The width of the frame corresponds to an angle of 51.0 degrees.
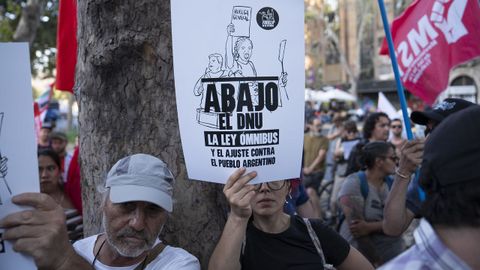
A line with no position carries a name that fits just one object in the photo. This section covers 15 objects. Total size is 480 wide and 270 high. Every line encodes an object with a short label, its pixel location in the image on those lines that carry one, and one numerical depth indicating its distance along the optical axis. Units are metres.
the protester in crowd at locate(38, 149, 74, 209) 4.28
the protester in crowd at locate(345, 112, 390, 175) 6.59
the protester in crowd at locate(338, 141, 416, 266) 3.86
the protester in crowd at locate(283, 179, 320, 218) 4.31
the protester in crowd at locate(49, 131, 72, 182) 7.03
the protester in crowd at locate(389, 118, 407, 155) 8.09
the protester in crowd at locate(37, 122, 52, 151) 7.47
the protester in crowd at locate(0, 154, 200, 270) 1.94
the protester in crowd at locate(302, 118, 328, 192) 7.79
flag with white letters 3.88
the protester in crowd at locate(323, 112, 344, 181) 8.19
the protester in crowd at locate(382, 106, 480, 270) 1.25
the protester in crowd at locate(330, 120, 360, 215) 7.09
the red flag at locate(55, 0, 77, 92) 3.25
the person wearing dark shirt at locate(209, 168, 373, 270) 2.16
